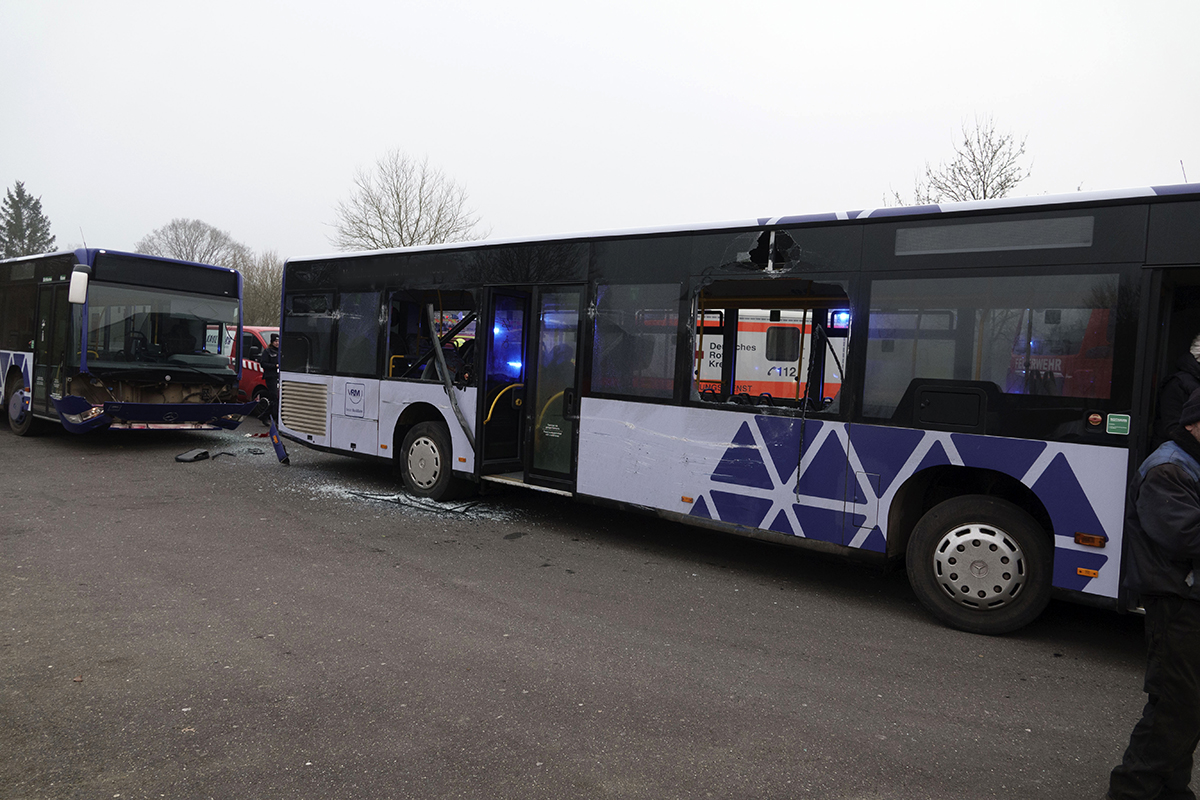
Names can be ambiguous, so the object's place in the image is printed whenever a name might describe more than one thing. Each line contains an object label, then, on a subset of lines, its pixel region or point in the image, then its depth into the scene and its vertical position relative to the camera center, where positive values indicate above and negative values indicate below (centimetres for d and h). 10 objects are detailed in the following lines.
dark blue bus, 1127 +17
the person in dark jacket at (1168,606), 280 -68
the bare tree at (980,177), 1822 +553
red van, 1655 -18
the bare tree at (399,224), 3088 +591
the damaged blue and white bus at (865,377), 475 +16
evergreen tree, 6988 +1127
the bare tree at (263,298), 4519 +379
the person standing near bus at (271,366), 1520 -4
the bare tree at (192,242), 7506 +1137
